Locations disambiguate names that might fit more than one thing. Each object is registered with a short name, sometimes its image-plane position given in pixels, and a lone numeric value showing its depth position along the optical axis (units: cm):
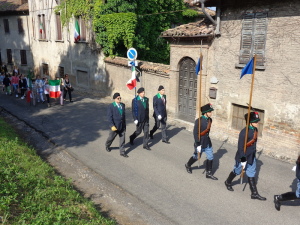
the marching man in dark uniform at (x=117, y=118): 875
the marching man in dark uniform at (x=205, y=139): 724
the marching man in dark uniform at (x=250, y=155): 648
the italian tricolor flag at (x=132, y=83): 1140
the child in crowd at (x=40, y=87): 1650
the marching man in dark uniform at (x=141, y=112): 937
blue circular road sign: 1293
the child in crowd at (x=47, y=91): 1599
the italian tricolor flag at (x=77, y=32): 1975
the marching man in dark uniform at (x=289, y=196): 583
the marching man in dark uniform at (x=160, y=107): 995
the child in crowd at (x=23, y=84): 1786
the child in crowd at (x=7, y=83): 1883
